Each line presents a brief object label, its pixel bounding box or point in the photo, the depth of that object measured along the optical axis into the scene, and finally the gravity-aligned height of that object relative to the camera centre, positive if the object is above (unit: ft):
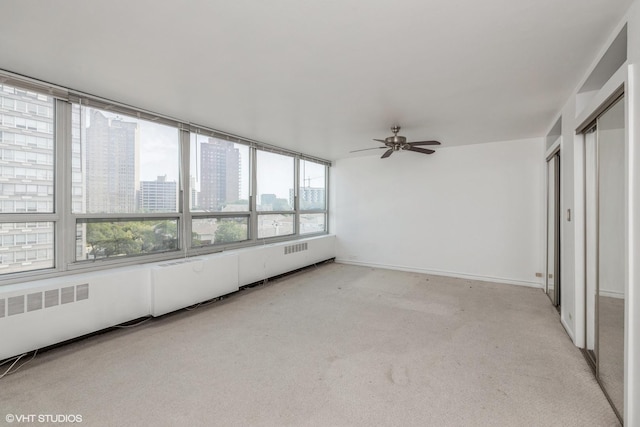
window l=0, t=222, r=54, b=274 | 8.14 -1.02
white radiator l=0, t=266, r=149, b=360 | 7.45 -2.79
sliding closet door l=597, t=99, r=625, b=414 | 5.75 -0.83
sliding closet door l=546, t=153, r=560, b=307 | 12.06 -0.71
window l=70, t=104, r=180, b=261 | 9.57 +1.11
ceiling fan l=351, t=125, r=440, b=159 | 12.75 +3.21
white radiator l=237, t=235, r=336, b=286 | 14.40 -2.60
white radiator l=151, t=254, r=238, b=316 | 10.37 -2.76
